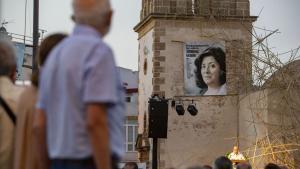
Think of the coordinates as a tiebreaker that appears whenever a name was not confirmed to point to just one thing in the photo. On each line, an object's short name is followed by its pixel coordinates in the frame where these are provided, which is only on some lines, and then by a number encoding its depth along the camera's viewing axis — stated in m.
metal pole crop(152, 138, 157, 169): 21.14
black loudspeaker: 23.16
